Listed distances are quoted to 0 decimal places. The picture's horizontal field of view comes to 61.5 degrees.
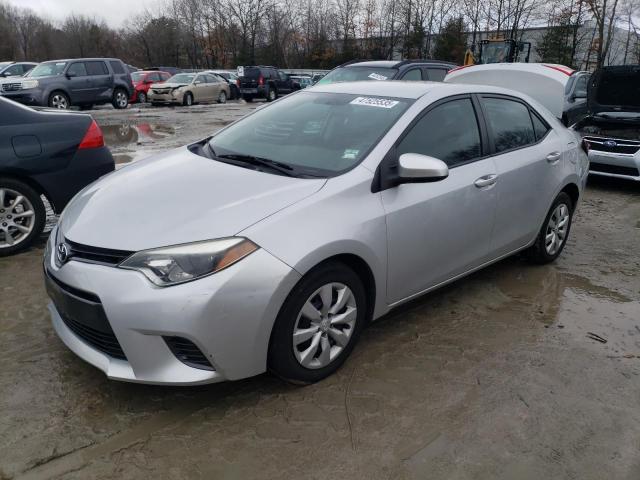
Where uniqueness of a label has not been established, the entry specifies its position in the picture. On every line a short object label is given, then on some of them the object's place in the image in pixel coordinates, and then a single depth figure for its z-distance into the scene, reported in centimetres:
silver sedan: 245
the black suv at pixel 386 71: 946
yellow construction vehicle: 2366
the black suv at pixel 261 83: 2644
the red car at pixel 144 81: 2363
